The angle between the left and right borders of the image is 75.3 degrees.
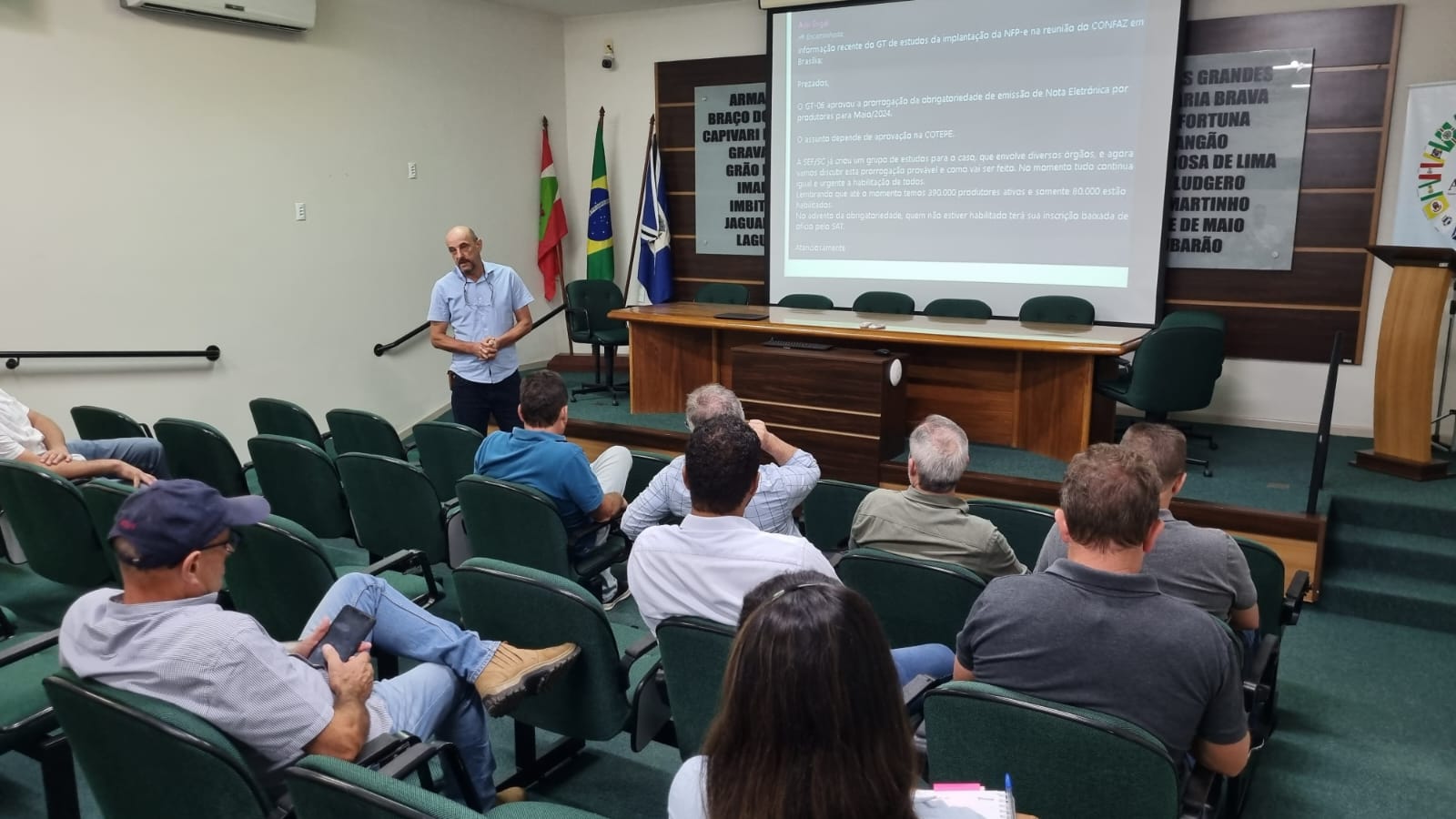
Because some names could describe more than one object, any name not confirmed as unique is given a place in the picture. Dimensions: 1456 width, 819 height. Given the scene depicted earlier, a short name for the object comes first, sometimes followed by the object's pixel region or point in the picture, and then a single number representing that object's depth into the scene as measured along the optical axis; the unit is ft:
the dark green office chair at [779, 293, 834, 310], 22.79
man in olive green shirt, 8.27
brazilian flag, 26.86
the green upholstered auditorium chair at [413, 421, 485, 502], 13.14
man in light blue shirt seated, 9.68
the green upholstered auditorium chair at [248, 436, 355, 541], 11.55
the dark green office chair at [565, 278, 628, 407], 22.80
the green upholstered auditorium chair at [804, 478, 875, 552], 11.08
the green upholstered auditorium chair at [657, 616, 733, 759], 6.30
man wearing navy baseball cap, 5.40
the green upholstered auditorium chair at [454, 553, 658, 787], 7.00
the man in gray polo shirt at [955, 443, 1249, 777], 5.47
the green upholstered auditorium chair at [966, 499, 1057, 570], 9.84
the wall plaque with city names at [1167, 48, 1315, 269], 18.89
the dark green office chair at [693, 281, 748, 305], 23.66
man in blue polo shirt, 10.35
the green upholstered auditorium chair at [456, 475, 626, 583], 9.73
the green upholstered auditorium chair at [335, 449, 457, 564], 10.53
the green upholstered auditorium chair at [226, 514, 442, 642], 8.19
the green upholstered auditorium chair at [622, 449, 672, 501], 12.42
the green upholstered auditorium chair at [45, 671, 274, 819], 4.92
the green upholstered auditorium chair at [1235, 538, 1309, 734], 8.91
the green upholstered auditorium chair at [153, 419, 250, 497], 12.71
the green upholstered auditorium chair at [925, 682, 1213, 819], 5.01
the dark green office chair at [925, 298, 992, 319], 20.80
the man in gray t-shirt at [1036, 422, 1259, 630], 7.27
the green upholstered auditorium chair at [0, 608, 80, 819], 6.70
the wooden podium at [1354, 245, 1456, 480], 14.52
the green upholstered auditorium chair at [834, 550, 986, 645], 7.57
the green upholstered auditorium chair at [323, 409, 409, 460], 13.38
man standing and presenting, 16.22
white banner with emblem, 17.29
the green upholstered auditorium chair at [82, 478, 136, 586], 9.58
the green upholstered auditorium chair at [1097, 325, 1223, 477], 15.76
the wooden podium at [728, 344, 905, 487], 16.65
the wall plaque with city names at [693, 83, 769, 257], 25.23
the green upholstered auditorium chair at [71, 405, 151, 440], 14.06
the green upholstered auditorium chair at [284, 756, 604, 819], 4.21
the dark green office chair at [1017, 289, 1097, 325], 20.03
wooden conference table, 16.22
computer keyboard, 17.52
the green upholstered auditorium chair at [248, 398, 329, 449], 14.07
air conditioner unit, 17.30
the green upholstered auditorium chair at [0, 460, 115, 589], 9.96
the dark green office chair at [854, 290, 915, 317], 21.79
